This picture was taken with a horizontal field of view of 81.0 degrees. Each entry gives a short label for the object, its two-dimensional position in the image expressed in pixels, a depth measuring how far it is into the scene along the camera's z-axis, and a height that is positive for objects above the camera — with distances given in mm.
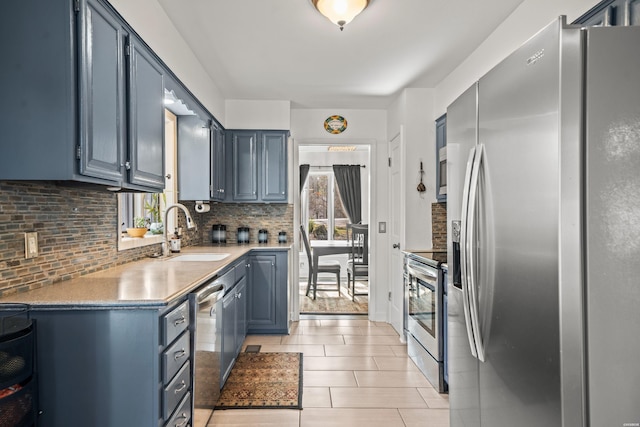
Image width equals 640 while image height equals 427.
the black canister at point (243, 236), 4277 -221
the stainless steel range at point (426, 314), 2713 -780
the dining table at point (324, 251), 5504 -509
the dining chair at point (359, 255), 5234 -618
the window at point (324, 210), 7078 +122
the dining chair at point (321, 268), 5430 -753
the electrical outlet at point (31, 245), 1594 -119
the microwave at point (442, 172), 3372 +402
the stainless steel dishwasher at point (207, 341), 1897 -710
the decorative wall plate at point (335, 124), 4488 +1109
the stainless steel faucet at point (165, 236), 2814 -148
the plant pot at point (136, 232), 2613 -105
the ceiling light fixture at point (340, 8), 2086 +1178
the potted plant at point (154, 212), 3030 +41
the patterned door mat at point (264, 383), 2508 -1238
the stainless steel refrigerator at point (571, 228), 1046 -35
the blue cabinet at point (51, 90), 1383 +479
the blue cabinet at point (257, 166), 4148 +564
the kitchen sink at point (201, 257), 2955 -328
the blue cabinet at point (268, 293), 3875 -793
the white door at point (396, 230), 3824 -153
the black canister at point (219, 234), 4230 -195
